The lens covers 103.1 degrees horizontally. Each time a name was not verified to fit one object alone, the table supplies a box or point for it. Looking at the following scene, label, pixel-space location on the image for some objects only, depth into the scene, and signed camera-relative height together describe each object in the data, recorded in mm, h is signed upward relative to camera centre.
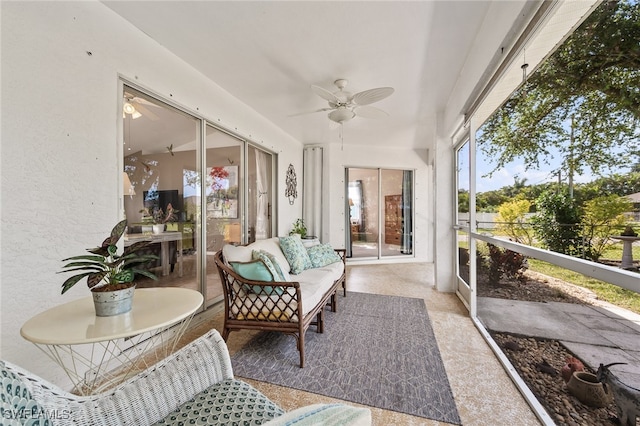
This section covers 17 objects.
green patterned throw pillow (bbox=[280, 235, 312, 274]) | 2916 -476
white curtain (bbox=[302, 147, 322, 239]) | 5418 +422
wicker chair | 569 -602
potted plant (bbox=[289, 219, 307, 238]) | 4930 -283
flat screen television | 2357 +148
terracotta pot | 1185 -884
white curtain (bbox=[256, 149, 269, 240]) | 4070 +309
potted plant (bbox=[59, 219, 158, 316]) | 1135 -284
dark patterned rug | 1593 -1147
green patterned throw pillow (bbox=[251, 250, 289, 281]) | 2174 -441
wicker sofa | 1943 -701
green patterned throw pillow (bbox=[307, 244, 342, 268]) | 3195 -541
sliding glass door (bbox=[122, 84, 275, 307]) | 2199 +265
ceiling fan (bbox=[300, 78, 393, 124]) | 2352 +1151
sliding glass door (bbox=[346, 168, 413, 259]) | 5750 +12
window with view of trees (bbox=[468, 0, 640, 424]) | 939 +71
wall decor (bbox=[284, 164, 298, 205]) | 4855 +569
